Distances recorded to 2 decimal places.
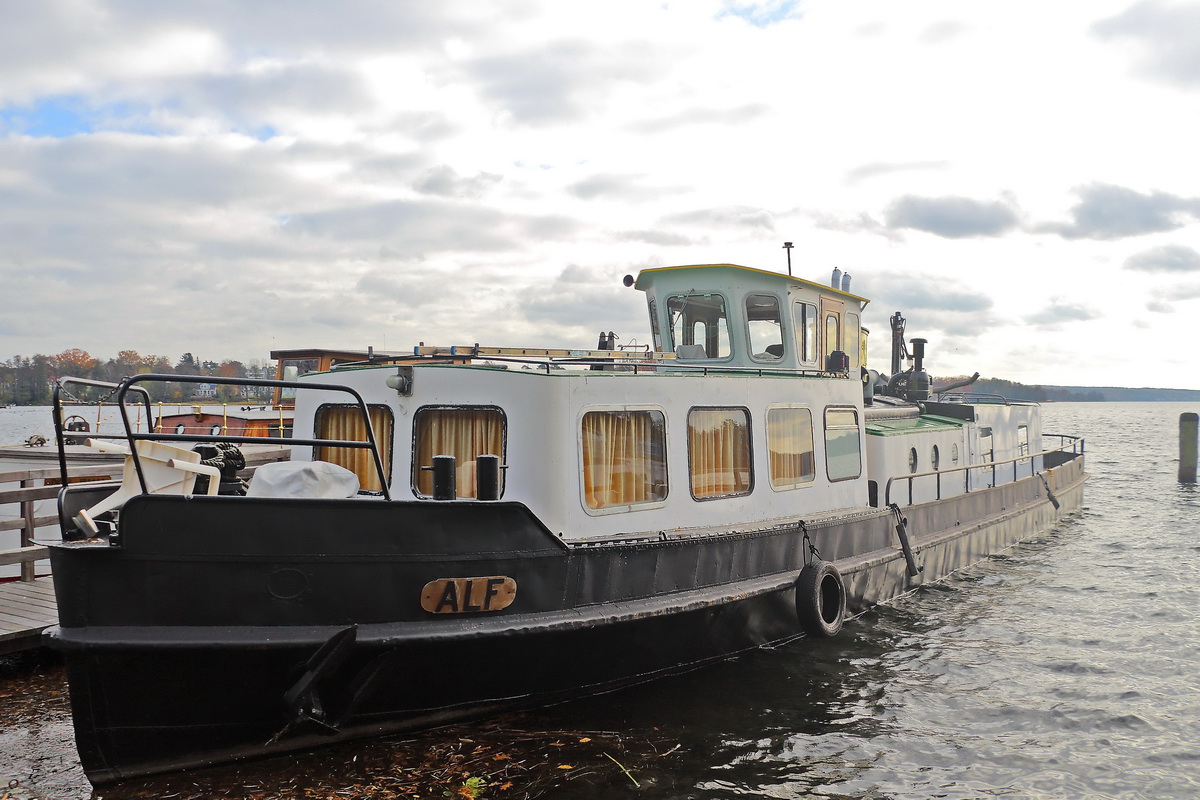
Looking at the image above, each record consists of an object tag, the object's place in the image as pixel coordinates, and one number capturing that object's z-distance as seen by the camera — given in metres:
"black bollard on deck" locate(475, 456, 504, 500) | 6.17
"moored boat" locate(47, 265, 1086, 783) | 5.36
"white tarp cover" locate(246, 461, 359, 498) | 6.05
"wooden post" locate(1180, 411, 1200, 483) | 29.03
